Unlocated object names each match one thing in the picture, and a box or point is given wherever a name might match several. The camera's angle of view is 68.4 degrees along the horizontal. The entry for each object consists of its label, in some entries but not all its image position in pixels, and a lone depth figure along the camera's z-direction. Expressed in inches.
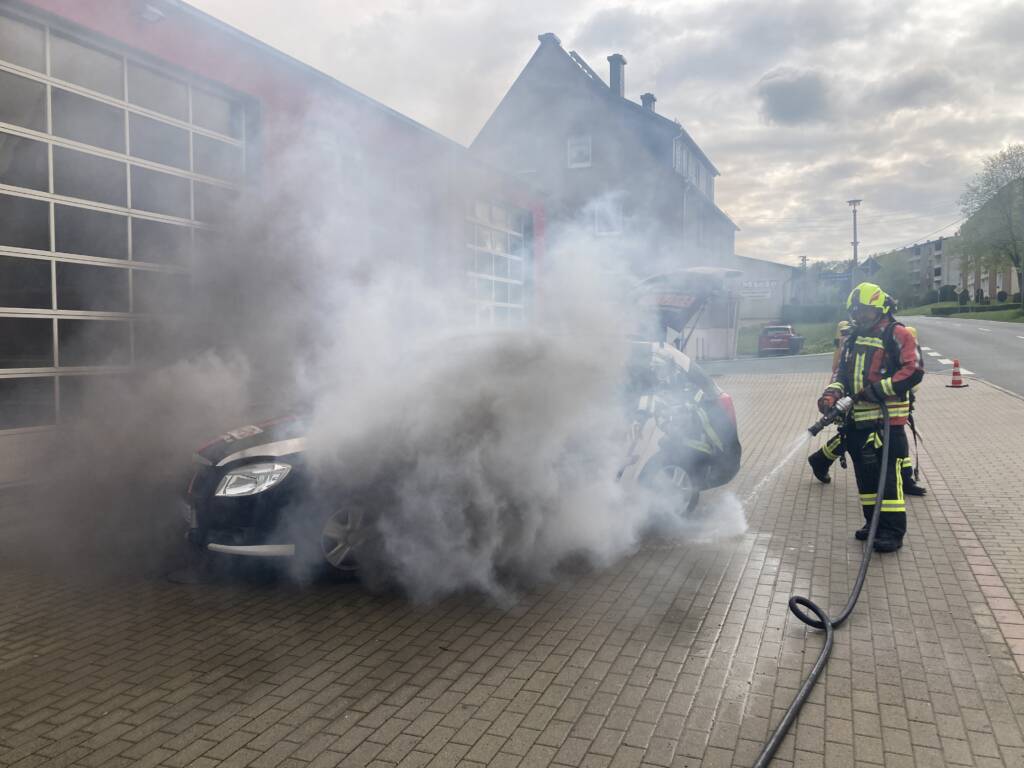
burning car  177.0
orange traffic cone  609.3
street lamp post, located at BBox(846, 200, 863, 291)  1653.9
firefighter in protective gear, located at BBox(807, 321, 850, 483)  285.1
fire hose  110.3
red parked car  1185.4
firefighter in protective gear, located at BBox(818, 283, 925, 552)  206.2
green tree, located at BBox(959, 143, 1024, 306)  2145.7
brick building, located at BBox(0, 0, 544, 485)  252.4
